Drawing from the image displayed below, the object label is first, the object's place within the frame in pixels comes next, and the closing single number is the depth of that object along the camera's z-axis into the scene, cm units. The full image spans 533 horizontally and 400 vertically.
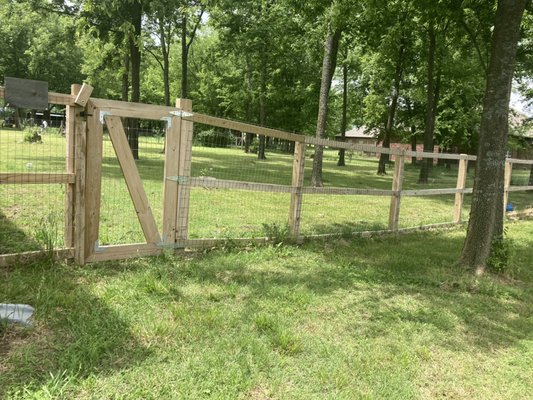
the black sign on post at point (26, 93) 394
